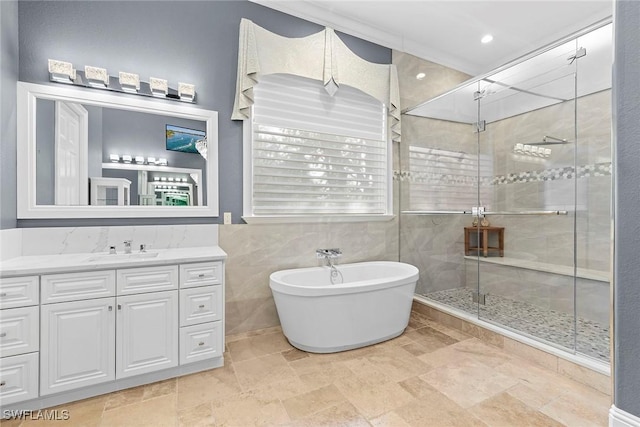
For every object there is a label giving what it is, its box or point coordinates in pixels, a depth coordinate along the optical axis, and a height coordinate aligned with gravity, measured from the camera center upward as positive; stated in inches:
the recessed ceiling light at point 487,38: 131.6 +80.2
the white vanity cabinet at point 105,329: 63.8 -28.1
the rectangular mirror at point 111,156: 81.3 +17.5
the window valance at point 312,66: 101.3 +57.6
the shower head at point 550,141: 118.5 +30.8
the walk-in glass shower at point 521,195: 105.2 +8.5
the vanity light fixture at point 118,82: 81.6 +39.5
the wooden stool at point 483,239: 135.6 -11.6
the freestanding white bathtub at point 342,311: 88.7 -31.0
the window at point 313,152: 108.7 +24.9
